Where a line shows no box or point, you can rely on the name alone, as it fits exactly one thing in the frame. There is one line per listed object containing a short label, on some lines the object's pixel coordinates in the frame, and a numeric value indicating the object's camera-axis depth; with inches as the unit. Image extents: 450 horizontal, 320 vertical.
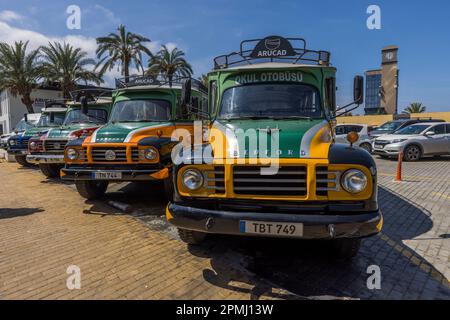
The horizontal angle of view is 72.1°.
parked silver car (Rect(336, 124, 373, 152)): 600.1
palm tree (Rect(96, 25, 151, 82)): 948.6
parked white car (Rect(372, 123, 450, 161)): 538.0
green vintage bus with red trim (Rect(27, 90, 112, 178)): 350.0
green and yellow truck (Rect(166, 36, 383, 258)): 122.8
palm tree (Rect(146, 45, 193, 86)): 1063.0
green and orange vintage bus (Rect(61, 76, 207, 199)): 233.8
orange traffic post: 353.1
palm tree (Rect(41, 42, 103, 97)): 1012.5
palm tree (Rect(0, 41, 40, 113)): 1005.2
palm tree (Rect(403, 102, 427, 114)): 1744.3
